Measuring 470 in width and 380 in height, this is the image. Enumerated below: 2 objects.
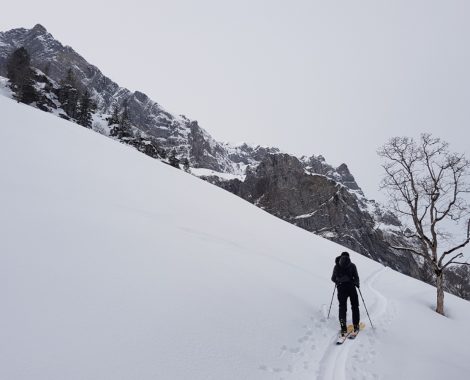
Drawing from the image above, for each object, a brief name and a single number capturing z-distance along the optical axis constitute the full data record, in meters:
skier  9.03
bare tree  17.80
